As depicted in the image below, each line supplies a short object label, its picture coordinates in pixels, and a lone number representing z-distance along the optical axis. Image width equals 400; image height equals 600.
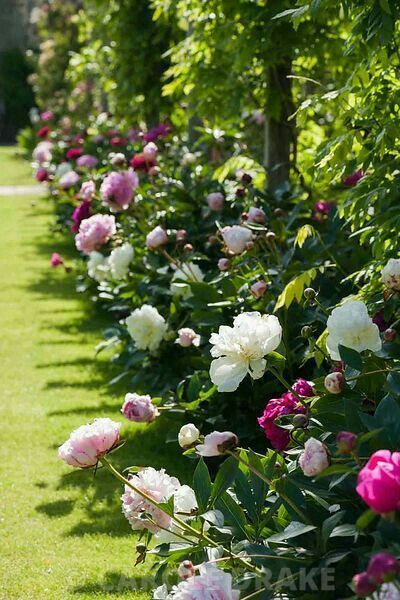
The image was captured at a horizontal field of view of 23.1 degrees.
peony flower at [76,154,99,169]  8.06
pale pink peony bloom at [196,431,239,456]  2.18
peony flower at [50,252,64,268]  6.98
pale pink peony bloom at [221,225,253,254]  3.81
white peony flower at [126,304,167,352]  4.46
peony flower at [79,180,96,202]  5.82
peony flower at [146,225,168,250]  4.51
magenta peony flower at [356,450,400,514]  1.66
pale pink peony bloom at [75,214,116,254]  5.10
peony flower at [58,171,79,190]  7.24
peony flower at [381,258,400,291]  2.65
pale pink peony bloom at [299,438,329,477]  2.00
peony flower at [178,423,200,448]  2.40
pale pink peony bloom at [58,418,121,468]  2.30
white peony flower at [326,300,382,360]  2.43
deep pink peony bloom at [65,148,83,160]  8.12
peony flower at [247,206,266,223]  4.09
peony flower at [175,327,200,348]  3.94
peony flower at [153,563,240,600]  1.94
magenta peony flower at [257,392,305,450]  2.63
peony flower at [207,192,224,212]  5.02
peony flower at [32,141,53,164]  9.95
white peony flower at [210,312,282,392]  2.42
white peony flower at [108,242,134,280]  5.18
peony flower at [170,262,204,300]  4.42
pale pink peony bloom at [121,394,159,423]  2.76
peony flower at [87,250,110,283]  5.88
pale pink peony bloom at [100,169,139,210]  5.16
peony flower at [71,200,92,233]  5.95
